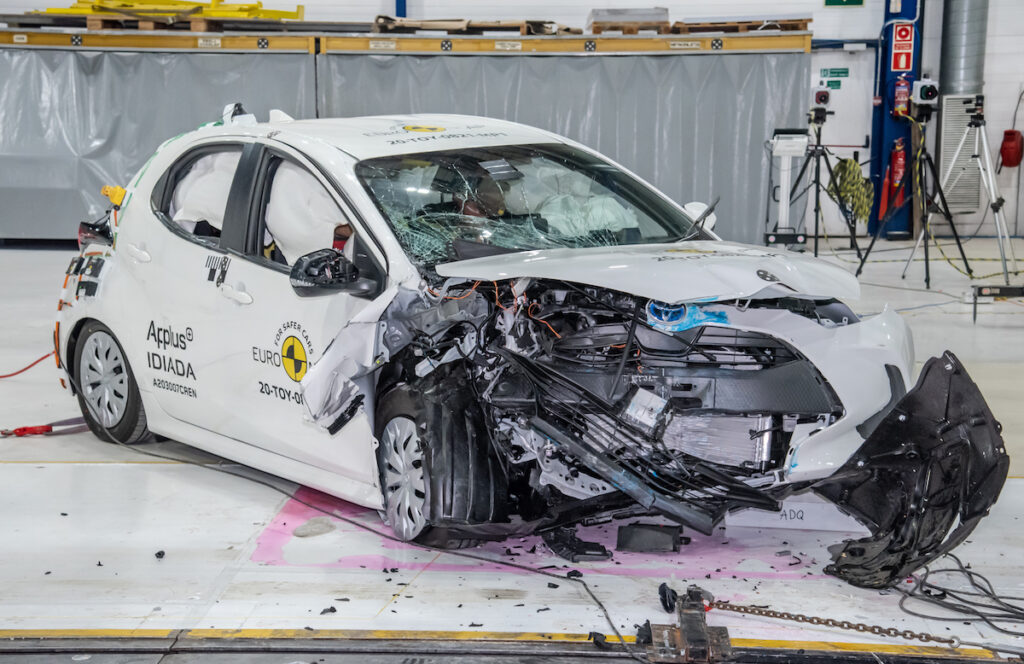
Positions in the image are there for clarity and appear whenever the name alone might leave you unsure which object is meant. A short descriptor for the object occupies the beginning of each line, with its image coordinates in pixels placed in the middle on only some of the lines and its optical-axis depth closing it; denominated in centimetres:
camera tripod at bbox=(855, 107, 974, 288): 1002
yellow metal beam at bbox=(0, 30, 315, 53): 1370
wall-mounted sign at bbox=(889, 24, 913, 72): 1533
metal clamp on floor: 321
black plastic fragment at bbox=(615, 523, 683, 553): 405
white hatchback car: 352
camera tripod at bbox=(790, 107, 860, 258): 1153
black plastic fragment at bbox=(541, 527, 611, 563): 397
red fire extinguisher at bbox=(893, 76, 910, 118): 1512
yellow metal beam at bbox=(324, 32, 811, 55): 1336
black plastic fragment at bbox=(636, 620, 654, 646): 331
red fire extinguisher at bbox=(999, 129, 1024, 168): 1530
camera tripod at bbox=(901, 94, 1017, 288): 966
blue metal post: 1537
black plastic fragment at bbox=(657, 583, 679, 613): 354
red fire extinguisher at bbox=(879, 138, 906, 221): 1531
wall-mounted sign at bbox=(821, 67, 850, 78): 1568
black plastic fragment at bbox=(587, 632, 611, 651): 329
